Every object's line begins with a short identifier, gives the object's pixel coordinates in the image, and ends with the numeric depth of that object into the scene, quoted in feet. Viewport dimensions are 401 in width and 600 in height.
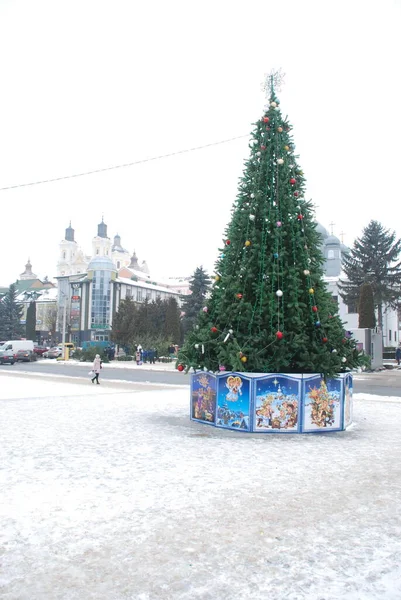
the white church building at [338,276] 203.82
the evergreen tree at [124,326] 155.12
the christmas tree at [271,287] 31.89
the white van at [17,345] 131.09
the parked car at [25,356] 131.13
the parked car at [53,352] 161.27
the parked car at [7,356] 121.29
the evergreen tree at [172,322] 192.73
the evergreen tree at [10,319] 261.03
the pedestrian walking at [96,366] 66.12
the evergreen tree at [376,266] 166.71
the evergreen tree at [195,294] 175.83
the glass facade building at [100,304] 271.28
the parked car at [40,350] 175.73
